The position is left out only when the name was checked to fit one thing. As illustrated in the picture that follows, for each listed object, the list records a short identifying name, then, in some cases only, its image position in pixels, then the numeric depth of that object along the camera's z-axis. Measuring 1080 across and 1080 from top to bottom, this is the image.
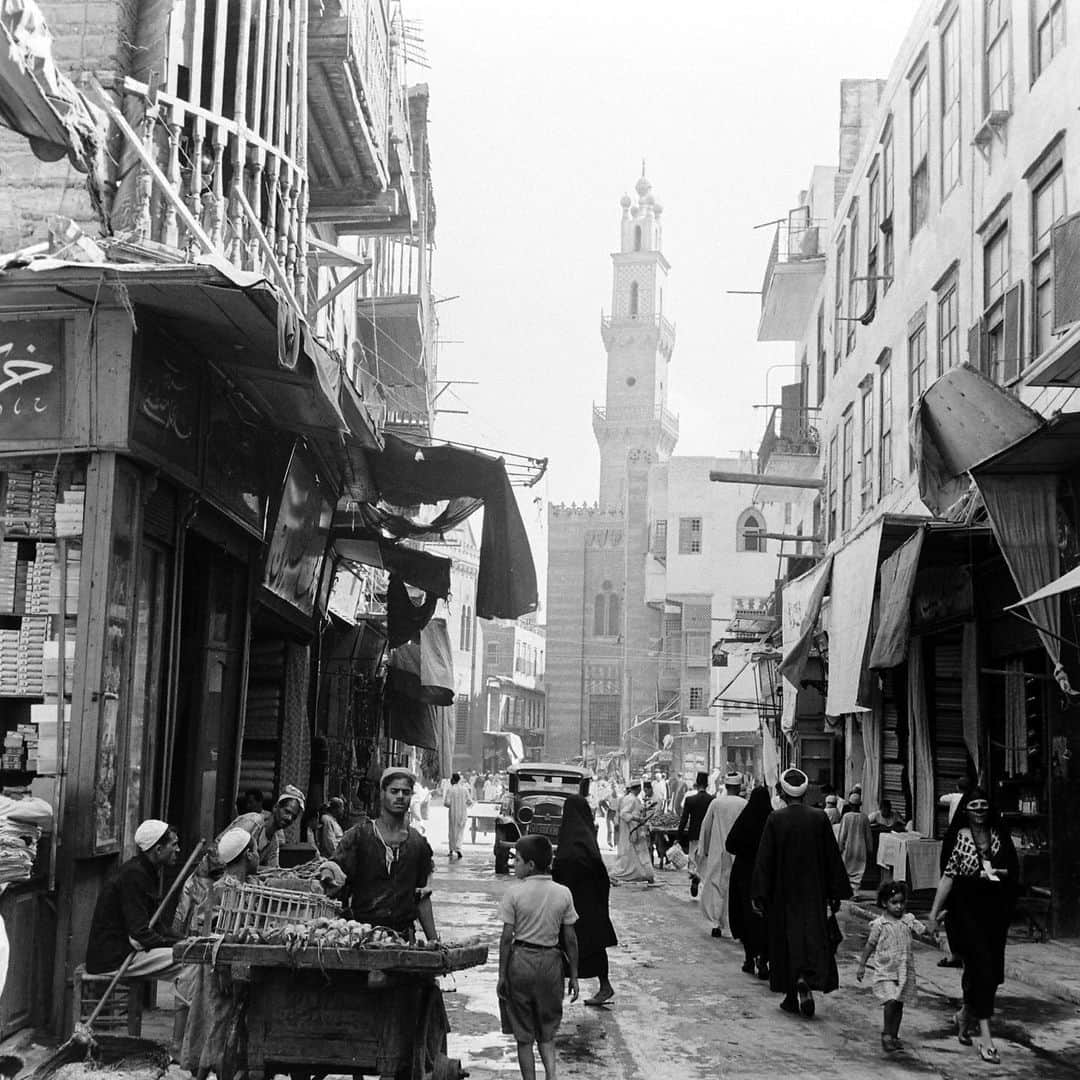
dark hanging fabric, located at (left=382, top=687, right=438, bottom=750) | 24.30
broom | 6.35
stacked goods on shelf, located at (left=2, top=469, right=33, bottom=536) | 7.88
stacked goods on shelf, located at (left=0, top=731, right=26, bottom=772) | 7.95
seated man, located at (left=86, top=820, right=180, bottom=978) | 6.95
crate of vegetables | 5.93
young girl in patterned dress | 8.23
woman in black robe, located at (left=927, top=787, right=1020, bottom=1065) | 8.35
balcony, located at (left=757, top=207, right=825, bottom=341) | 28.27
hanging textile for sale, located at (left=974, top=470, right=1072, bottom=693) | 11.48
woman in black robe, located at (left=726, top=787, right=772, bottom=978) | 11.69
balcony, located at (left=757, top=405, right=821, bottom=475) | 27.62
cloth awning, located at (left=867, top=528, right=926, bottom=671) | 13.13
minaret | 115.75
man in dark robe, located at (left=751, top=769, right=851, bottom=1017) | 9.34
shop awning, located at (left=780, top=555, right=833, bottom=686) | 15.97
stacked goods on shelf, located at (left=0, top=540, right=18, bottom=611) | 7.98
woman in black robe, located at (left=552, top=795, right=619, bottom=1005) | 9.67
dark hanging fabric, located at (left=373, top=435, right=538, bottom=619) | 12.22
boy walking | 6.82
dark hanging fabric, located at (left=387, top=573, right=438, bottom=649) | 15.80
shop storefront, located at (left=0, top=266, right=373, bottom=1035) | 7.48
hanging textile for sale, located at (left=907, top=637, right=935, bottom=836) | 16.36
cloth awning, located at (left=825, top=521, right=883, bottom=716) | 13.76
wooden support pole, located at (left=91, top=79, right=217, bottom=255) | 8.68
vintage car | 23.48
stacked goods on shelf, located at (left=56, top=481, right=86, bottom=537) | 7.88
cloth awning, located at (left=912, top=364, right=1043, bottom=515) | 11.81
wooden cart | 5.68
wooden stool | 6.91
